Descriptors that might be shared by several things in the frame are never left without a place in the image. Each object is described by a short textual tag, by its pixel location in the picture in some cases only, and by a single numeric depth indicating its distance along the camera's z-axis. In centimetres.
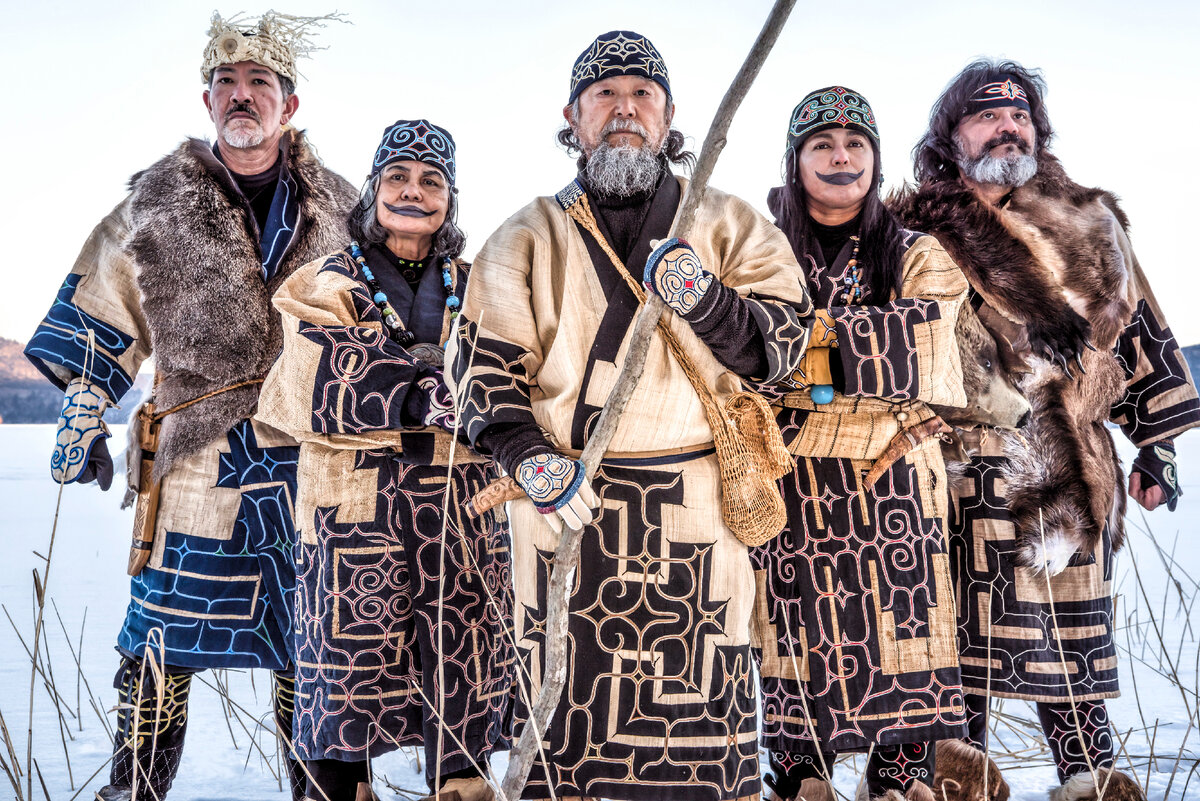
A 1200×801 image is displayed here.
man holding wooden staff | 183
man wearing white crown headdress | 260
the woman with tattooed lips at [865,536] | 210
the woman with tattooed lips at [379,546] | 220
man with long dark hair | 248
